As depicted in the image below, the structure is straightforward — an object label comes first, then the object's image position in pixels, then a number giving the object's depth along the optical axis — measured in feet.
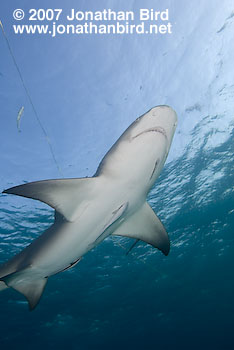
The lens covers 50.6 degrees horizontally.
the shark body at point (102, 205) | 11.16
